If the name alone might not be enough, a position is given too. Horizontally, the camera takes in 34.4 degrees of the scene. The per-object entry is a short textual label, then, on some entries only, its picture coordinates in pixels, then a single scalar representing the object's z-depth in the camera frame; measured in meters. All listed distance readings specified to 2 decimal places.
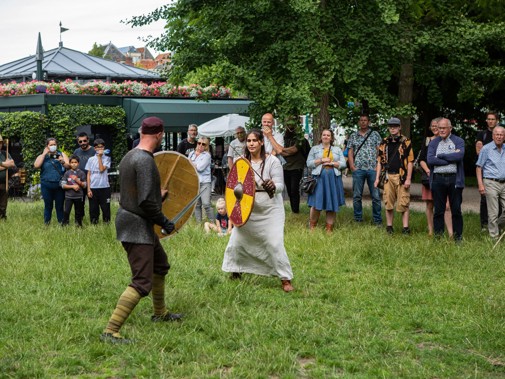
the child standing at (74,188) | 13.96
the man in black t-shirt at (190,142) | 15.43
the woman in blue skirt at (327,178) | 13.51
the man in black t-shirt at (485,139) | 13.23
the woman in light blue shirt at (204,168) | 14.31
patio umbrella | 22.98
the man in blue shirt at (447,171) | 12.19
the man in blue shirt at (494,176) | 12.31
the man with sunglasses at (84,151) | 14.38
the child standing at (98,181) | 13.95
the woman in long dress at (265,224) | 8.79
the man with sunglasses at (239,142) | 14.42
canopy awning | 26.28
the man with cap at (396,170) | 13.22
